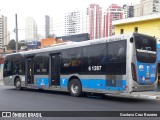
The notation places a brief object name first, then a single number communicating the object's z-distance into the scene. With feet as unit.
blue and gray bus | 43.83
